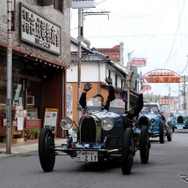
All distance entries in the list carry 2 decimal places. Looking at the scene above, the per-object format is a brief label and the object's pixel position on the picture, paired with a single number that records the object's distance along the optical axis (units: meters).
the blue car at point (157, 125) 20.73
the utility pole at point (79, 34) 24.53
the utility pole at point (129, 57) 49.53
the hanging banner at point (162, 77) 48.40
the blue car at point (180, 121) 35.09
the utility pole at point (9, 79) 15.06
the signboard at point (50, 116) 23.64
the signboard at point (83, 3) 22.55
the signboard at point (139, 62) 43.62
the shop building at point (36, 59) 18.33
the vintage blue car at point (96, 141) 10.07
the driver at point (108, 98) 11.69
